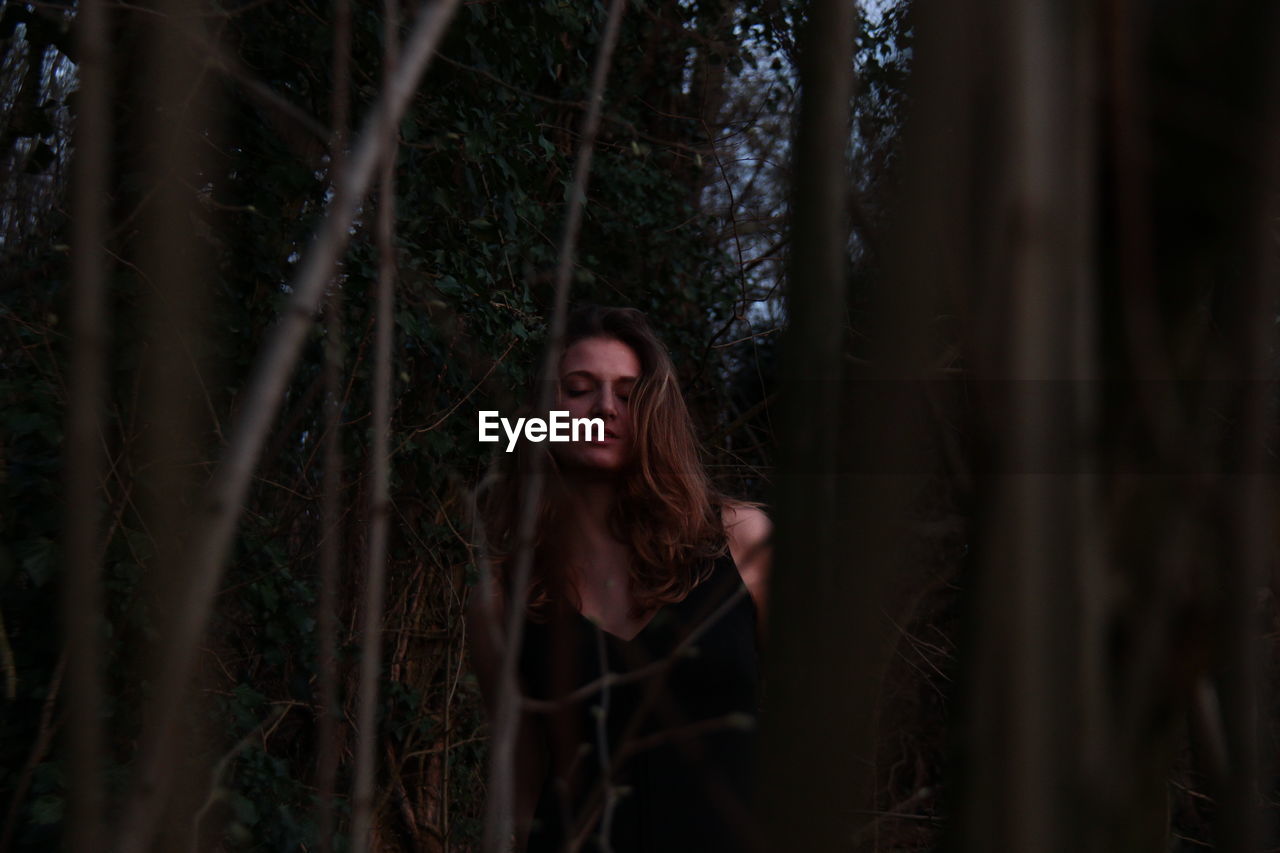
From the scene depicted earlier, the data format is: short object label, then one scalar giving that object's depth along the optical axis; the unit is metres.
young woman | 1.84
